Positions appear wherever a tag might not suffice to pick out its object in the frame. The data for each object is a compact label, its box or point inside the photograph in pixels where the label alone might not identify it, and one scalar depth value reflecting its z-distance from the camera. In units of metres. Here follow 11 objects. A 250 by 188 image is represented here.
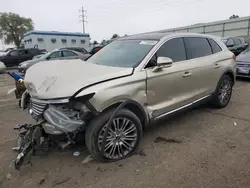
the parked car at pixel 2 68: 13.59
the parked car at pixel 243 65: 7.68
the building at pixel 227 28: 21.94
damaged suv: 2.47
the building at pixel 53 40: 28.76
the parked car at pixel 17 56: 16.97
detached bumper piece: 2.54
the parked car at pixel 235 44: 12.01
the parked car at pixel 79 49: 13.43
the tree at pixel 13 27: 45.00
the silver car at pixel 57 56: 11.41
